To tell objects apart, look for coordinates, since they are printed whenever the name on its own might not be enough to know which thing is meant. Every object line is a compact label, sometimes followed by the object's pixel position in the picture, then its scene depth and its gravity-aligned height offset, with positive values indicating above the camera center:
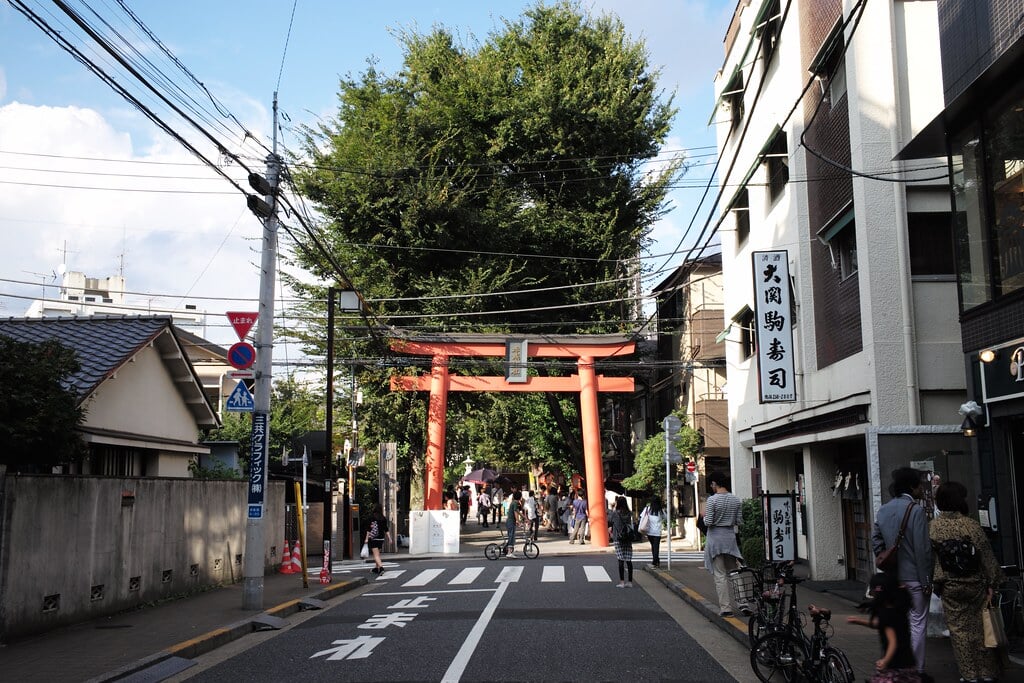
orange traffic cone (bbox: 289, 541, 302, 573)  23.38 -2.18
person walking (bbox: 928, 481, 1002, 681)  8.01 -0.98
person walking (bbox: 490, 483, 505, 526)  49.98 -1.63
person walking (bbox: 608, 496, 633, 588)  18.22 -1.29
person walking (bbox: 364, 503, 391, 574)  22.98 -1.40
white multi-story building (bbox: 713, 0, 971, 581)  14.34 +3.22
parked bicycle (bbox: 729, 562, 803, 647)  8.80 -1.29
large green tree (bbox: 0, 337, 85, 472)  13.25 +1.04
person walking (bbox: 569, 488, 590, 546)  33.28 -1.62
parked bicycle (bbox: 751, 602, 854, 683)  7.57 -1.60
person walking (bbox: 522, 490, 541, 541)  29.49 -1.48
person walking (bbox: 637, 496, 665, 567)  22.27 -1.29
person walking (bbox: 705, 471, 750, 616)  12.79 -0.93
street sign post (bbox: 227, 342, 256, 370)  15.23 +1.91
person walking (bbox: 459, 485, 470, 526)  49.58 -1.59
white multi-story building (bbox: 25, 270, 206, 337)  57.25 +12.49
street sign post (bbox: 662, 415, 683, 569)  22.30 +0.86
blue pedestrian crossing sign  15.09 +1.19
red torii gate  32.19 +3.13
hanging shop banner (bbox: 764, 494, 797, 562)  16.41 -1.00
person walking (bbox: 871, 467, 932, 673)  7.93 -0.67
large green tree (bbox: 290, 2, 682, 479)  34.31 +10.47
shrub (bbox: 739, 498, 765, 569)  18.70 -1.33
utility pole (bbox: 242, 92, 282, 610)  14.88 +1.22
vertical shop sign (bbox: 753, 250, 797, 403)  17.48 +2.53
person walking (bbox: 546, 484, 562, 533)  42.66 -1.94
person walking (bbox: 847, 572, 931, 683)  6.46 -1.11
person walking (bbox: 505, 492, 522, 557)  26.16 -1.37
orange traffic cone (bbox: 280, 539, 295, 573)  22.81 -2.05
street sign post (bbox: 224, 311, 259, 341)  14.95 +2.40
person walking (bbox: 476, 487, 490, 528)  46.99 -1.68
